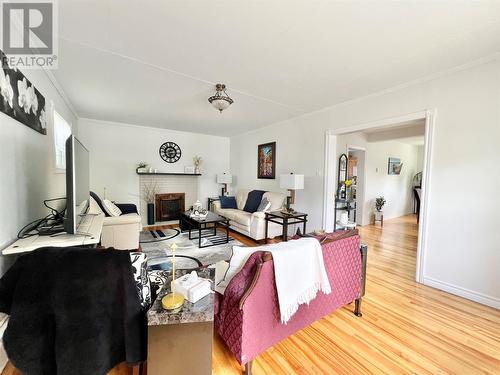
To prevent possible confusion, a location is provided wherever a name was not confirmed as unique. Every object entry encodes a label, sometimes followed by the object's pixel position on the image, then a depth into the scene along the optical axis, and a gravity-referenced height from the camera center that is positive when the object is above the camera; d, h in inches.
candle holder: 37.4 -22.8
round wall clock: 212.5 +24.3
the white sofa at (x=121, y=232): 119.5 -33.7
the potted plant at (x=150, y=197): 199.8 -21.5
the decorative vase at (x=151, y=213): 199.5 -36.3
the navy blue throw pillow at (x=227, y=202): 205.0 -24.3
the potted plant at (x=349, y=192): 206.0 -11.1
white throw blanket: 52.0 -24.6
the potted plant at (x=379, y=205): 212.7 -23.7
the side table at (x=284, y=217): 143.1 -27.0
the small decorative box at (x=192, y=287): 40.0 -21.7
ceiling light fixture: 103.9 +38.7
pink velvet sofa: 49.6 -33.4
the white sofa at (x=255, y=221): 153.5 -33.3
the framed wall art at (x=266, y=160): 191.3 +17.1
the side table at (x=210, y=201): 229.9 -27.1
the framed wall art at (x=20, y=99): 56.4 +22.7
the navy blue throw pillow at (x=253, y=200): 182.4 -19.7
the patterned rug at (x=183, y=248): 117.1 -47.5
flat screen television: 61.5 -2.2
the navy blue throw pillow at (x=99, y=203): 127.8 -18.0
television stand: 54.1 -19.6
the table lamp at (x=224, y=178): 235.6 -1.0
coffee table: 142.5 -31.9
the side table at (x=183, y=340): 37.0 -29.8
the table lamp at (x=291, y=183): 150.1 -2.7
